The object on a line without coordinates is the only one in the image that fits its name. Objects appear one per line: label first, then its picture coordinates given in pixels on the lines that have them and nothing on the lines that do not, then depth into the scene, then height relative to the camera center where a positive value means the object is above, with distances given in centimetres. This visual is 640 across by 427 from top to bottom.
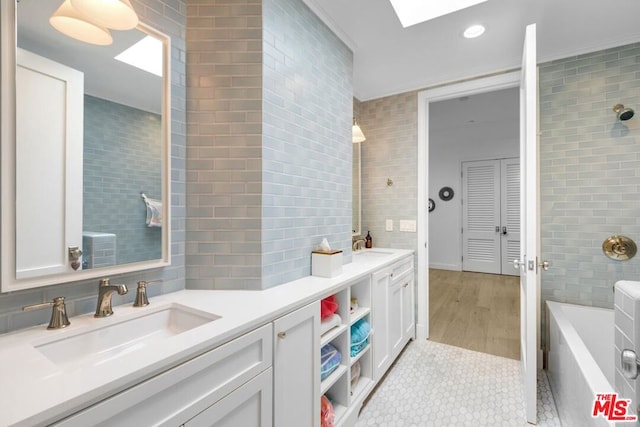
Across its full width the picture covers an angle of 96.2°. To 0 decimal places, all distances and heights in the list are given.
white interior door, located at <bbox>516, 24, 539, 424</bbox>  167 -7
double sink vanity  65 -43
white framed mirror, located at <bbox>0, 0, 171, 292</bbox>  94 +24
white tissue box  169 -29
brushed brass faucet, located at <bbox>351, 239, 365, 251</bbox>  283 -28
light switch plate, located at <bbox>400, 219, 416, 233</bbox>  282 -9
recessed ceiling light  200 +131
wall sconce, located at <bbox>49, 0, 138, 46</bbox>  104 +74
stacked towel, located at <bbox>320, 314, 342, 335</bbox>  150 -58
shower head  207 +76
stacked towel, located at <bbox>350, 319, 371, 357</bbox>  177 -75
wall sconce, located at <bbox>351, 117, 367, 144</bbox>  254 +72
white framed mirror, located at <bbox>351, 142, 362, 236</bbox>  302 +28
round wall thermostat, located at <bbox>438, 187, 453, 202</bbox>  579 +46
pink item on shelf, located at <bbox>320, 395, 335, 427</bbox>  146 -103
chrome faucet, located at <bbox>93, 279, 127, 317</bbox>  107 -31
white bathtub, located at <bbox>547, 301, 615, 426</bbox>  132 -84
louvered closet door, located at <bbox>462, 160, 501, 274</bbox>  535 -2
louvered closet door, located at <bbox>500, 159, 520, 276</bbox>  516 +3
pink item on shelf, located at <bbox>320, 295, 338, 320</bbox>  155 -51
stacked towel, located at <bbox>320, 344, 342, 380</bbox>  150 -78
